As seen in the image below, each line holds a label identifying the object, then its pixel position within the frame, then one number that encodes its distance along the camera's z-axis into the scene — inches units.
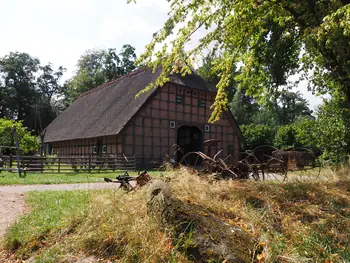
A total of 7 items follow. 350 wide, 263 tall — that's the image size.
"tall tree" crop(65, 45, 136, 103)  1946.4
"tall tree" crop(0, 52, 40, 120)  1993.1
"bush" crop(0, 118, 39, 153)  1039.0
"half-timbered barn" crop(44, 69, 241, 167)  860.0
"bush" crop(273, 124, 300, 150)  1321.4
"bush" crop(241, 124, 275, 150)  1344.7
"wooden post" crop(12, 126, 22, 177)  576.1
